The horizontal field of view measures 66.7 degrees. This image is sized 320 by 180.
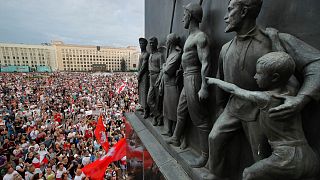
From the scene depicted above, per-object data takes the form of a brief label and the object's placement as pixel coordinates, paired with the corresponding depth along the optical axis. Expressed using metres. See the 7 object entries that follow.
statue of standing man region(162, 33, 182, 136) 4.51
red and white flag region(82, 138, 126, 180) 7.04
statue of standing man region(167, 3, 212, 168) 3.62
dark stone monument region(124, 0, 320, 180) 2.09
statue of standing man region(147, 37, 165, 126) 5.99
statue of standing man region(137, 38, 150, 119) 7.03
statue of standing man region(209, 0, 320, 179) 2.06
